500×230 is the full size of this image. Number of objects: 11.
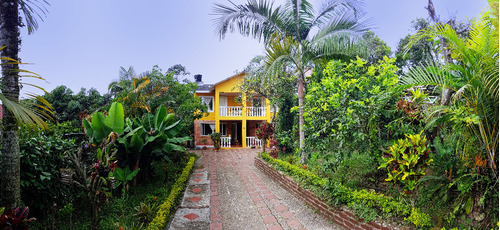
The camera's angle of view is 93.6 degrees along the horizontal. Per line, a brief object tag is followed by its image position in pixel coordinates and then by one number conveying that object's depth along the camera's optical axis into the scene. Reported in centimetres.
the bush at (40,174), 342
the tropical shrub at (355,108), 431
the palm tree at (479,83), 302
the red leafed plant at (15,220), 230
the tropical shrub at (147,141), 553
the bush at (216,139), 1467
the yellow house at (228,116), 1669
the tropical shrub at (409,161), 346
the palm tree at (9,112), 294
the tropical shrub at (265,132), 1070
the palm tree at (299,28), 685
